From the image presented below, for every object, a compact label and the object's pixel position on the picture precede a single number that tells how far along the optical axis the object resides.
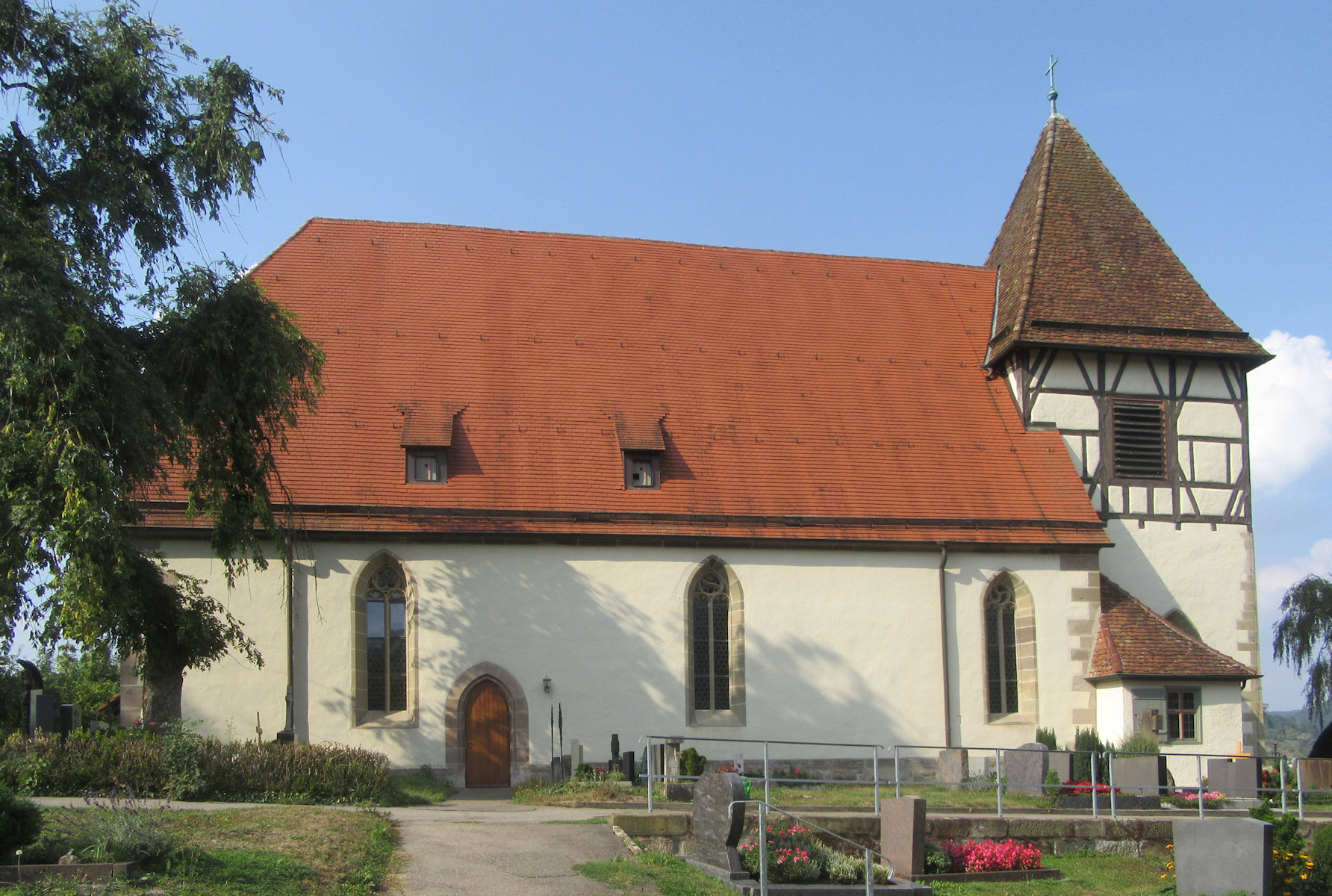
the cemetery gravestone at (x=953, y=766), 19.64
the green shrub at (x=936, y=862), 13.88
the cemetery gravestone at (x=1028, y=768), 18.02
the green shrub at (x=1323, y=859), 13.05
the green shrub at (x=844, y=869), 12.42
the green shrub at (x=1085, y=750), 19.20
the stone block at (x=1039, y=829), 15.13
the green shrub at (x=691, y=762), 18.58
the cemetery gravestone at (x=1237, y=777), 18.62
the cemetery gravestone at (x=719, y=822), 12.09
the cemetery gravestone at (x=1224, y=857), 12.46
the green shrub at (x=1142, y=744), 19.28
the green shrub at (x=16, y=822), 9.80
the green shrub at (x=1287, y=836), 13.06
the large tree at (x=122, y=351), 13.38
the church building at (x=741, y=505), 19.89
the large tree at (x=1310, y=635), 31.04
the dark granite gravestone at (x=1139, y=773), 18.20
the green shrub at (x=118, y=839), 9.88
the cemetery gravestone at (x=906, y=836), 13.55
